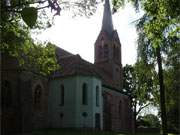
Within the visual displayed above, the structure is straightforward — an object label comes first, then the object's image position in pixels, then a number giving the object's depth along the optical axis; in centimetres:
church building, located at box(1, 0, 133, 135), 2038
